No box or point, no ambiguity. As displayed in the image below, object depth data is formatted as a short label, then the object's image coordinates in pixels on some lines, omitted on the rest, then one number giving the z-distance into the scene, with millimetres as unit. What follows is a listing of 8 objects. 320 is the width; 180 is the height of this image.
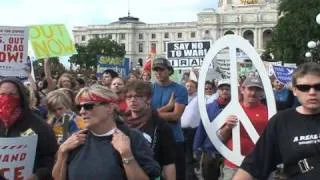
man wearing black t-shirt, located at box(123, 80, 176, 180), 3512
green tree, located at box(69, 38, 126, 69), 79582
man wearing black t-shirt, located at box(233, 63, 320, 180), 2683
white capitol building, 93859
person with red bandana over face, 3279
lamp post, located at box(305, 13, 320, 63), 30695
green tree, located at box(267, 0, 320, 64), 40367
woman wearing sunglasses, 2808
